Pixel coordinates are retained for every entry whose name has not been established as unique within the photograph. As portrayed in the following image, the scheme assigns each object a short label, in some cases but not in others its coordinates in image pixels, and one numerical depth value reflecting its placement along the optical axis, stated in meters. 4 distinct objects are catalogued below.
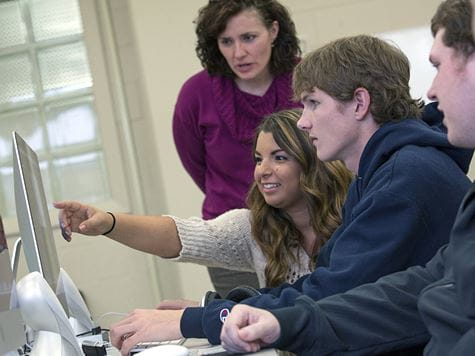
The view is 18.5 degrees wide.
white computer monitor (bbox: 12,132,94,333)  2.89
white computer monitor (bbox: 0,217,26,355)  2.71
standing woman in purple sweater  3.86
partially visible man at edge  2.37
